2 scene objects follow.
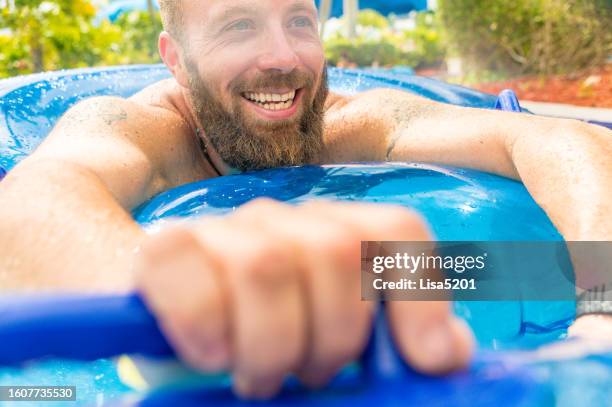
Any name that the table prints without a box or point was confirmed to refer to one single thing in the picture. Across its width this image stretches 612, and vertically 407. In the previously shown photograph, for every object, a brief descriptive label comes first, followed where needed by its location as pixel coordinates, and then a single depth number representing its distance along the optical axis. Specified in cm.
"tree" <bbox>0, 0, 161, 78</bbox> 736
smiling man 46
